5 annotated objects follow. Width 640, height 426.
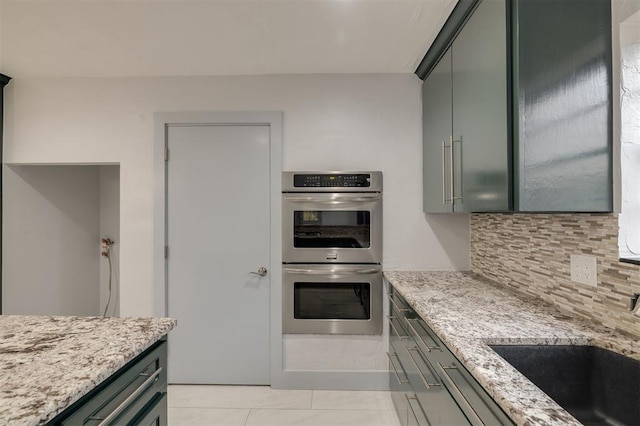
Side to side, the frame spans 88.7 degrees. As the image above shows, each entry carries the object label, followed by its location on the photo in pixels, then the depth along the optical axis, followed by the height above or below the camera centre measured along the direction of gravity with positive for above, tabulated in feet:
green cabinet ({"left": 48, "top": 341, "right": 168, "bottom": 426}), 2.89 -1.85
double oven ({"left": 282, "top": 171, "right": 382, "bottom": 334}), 8.04 -0.85
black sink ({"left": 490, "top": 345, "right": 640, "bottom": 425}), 3.32 -1.72
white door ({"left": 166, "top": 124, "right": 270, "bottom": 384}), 8.36 -0.94
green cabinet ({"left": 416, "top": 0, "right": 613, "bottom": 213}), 3.93 +1.34
